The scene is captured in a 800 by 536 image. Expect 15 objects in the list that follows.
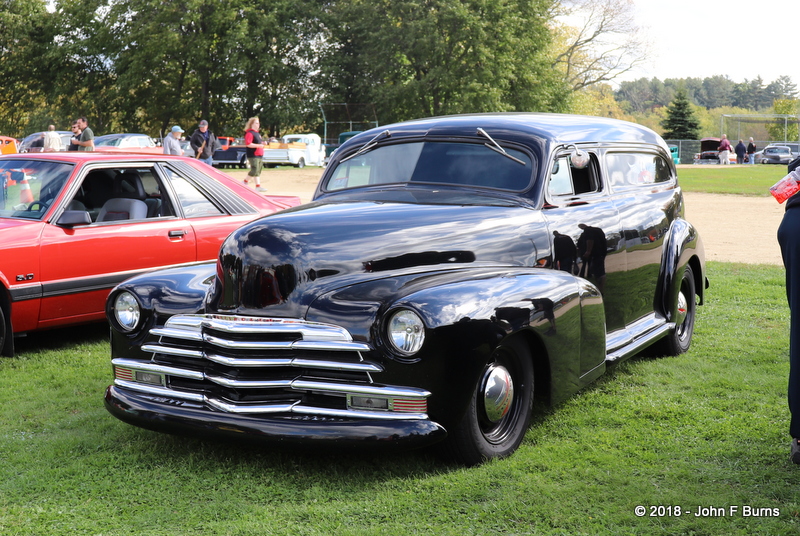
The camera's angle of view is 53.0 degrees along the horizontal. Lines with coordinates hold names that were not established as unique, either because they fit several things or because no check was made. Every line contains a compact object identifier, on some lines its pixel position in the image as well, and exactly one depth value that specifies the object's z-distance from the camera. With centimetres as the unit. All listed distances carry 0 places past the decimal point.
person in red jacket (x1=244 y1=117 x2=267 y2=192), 1911
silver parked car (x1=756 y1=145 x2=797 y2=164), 5159
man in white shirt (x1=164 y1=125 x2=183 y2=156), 2055
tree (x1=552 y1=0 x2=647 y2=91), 5716
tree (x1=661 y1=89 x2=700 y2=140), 6241
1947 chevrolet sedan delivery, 355
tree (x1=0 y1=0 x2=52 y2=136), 5009
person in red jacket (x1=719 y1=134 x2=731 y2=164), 4953
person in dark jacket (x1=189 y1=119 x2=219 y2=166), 2155
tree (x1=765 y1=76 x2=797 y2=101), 14300
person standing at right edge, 353
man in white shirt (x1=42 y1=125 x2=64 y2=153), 2066
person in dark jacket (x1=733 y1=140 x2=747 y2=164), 5106
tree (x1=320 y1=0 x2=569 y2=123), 4669
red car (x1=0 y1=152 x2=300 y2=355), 595
